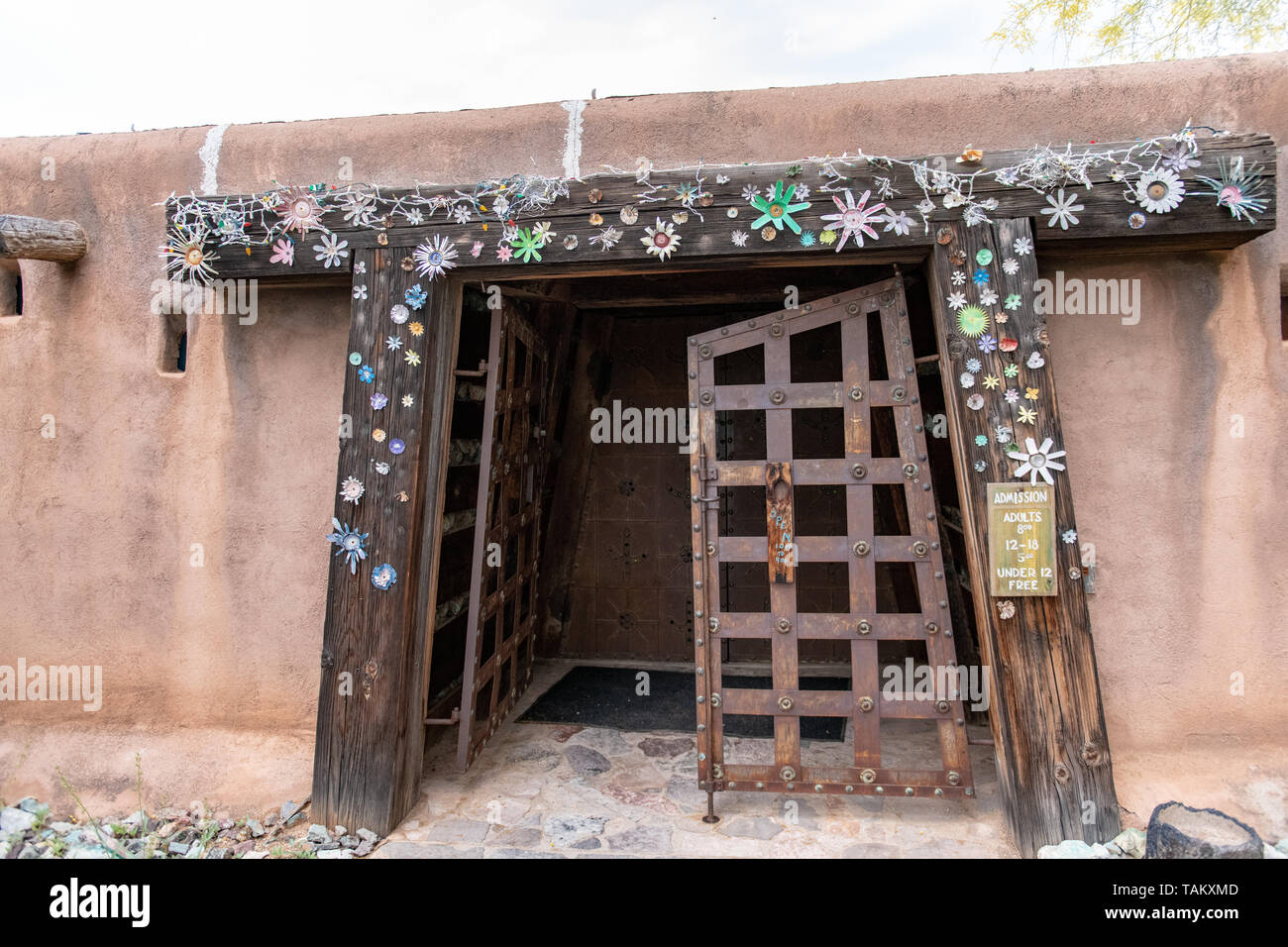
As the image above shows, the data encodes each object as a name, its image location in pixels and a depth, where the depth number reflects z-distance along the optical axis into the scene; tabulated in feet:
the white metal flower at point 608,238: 11.03
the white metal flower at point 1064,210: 10.27
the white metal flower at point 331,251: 11.61
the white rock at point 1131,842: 9.71
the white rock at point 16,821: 11.55
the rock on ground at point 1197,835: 8.55
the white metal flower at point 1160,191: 10.05
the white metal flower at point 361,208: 11.50
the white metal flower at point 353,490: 11.31
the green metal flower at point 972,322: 10.39
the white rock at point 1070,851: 9.70
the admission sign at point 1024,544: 10.09
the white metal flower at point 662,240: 10.94
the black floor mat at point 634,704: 14.94
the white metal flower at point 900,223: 10.52
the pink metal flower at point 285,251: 11.71
